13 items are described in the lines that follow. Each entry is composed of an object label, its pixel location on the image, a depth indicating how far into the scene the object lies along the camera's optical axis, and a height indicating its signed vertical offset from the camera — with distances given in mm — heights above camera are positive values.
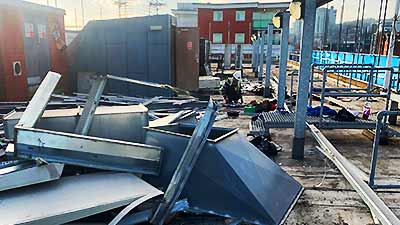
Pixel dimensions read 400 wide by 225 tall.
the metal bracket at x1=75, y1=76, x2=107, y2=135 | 3201 -556
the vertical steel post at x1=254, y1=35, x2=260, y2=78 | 17266 -325
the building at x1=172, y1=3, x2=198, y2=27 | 37594 +3966
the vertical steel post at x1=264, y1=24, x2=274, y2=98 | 10008 -487
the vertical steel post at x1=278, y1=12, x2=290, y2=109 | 7137 -156
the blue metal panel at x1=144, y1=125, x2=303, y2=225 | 2830 -1139
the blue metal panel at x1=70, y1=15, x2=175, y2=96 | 8828 -40
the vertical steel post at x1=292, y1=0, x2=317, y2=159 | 4512 -343
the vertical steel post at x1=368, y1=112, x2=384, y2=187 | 2973 -841
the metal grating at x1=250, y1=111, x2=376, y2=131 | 5598 -1170
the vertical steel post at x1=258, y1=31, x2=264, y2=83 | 14216 -331
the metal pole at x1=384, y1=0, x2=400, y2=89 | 9781 +483
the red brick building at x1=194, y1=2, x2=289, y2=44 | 34562 +3141
